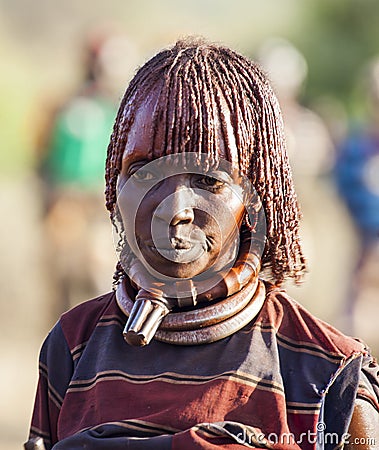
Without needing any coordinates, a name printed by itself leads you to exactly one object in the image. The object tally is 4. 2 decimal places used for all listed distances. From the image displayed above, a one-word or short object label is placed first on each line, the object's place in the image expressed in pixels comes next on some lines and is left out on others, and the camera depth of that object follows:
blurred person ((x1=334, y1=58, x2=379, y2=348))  16.98
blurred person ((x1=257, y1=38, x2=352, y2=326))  19.00
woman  4.62
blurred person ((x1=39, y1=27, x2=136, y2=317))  17.62
